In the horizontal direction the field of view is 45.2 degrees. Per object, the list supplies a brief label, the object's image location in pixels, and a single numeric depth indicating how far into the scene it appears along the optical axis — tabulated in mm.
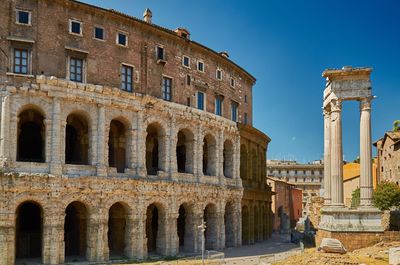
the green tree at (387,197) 47031
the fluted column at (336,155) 30016
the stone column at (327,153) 32625
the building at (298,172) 105000
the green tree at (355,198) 53688
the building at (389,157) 59031
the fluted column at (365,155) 29891
